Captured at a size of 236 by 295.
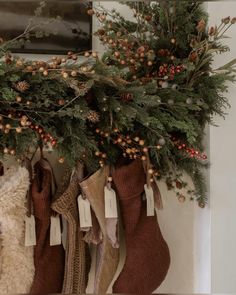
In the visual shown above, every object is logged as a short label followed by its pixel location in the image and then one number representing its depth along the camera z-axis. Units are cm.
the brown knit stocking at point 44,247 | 126
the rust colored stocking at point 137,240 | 131
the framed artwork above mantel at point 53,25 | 143
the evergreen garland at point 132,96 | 110
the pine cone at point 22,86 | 106
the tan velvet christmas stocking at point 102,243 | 127
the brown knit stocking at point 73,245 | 128
